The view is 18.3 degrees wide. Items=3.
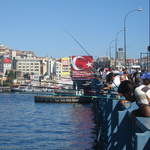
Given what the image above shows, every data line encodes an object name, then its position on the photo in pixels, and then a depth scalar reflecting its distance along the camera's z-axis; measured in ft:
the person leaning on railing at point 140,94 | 24.23
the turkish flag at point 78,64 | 268.95
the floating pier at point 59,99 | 272.31
